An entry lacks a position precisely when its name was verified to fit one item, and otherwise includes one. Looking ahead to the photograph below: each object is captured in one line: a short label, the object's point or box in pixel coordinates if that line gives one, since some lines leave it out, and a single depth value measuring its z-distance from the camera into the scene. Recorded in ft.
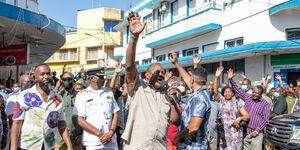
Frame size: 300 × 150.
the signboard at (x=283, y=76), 38.75
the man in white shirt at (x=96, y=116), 13.62
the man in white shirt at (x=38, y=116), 11.72
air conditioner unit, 65.10
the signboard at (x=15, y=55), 38.04
